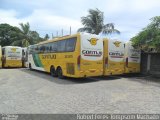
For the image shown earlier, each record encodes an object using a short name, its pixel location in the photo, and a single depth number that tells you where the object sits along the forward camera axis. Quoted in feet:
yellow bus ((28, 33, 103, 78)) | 24.41
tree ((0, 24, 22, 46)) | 95.11
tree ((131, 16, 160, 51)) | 28.51
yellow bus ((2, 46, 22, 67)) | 48.72
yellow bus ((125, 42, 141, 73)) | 30.39
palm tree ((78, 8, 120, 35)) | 60.51
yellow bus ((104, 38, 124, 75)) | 27.54
